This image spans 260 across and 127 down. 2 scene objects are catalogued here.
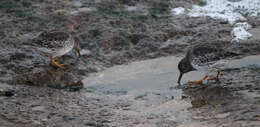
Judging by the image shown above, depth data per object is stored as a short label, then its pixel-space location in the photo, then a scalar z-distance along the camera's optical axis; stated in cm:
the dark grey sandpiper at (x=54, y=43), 1637
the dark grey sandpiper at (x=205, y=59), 1491
